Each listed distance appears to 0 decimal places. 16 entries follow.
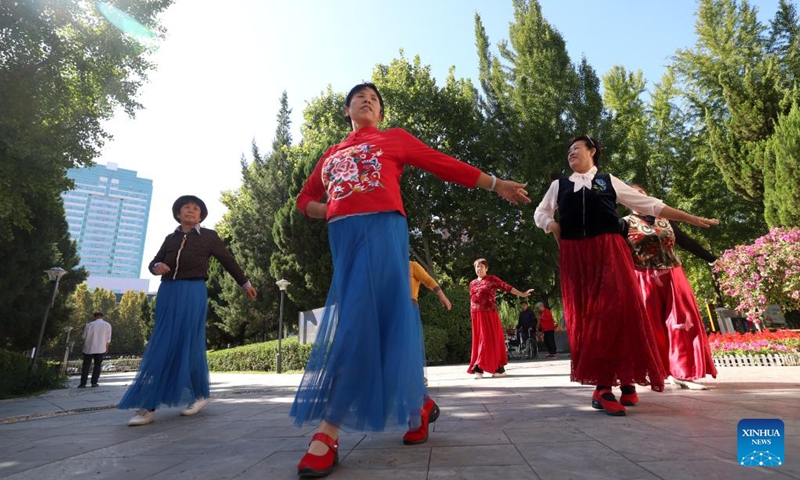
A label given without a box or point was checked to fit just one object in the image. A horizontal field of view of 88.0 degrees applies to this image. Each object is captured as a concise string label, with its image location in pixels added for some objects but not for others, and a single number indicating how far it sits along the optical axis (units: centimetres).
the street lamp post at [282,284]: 1589
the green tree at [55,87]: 871
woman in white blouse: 303
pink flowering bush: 1114
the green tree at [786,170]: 1400
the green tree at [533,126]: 1702
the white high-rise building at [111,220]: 16100
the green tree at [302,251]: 1730
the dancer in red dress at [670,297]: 433
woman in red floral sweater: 196
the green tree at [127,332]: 5481
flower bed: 798
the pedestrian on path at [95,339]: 1080
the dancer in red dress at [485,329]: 764
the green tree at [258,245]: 2225
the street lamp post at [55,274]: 1385
